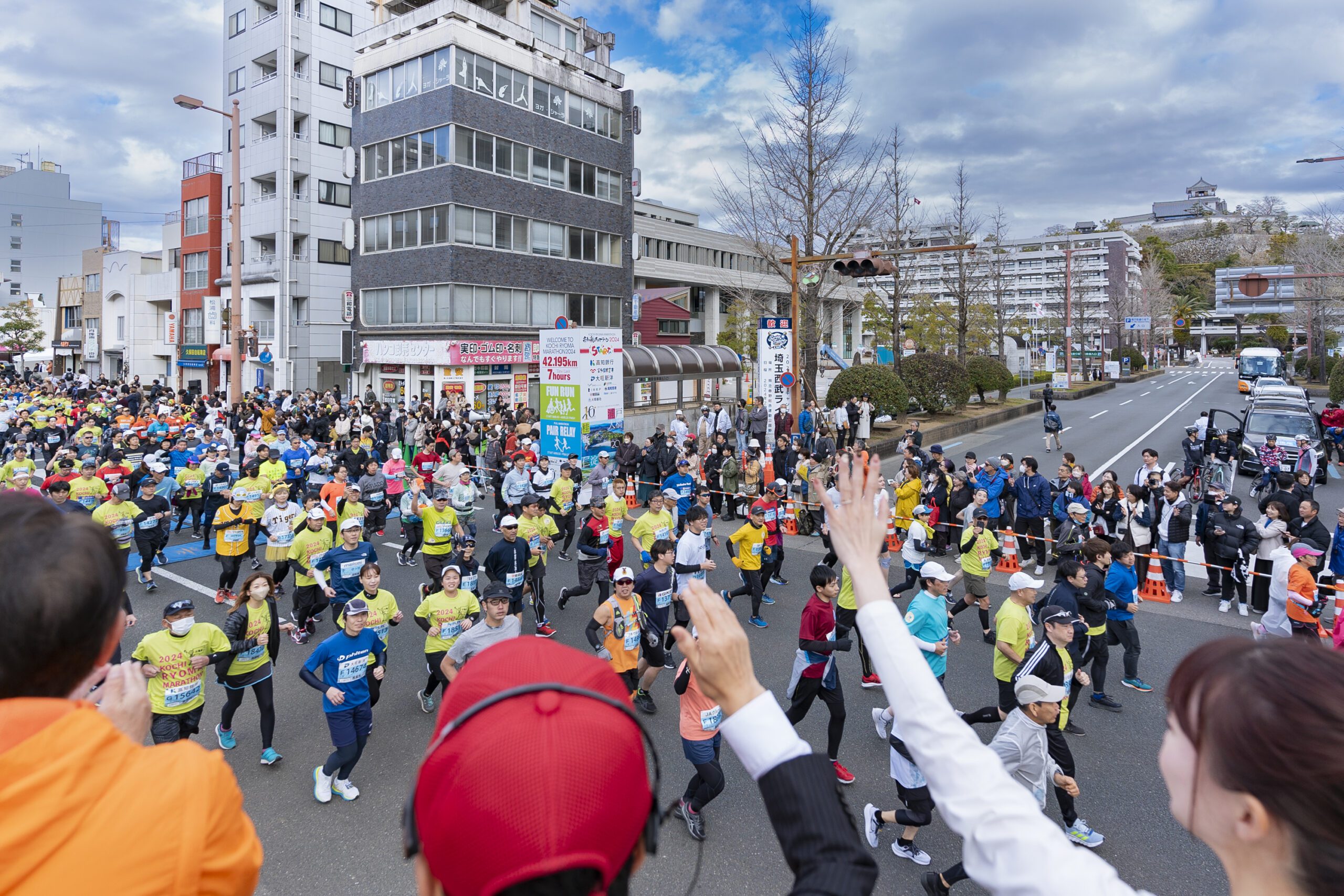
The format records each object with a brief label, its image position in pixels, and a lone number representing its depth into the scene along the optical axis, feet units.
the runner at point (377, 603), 23.53
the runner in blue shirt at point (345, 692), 19.90
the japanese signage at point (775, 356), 73.22
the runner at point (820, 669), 21.06
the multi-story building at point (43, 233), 239.30
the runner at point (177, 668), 19.48
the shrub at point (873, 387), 91.76
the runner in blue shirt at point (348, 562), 28.60
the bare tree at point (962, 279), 123.75
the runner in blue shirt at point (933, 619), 21.57
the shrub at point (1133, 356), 240.85
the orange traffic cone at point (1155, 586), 39.22
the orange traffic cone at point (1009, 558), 44.45
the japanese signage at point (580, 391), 64.95
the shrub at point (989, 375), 126.39
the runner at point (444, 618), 24.54
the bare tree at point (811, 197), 86.07
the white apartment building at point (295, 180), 127.44
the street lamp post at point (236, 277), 82.58
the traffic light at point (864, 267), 53.01
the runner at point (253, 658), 21.80
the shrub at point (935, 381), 105.19
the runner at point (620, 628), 23.91
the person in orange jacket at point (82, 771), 3.76
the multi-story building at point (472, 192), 104.99
